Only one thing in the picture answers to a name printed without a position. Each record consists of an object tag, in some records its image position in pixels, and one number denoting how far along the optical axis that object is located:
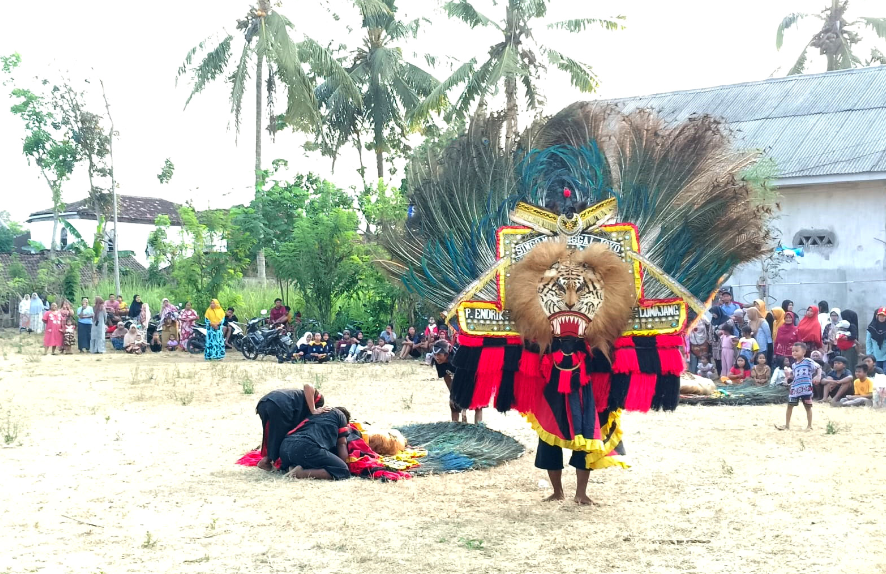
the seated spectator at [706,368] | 14.95
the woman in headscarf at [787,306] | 14.97
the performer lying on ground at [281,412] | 8.19
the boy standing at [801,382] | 10.18
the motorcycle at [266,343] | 20.66
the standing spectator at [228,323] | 22.16
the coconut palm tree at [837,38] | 29.19
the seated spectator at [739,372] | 14.22
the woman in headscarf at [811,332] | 13.60
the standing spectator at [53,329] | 22.56
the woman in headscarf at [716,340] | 15.09
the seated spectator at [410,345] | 20.39
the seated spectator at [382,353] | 20.08
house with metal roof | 18.19
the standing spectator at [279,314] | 22.27
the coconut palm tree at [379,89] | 29.80
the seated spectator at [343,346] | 20.70
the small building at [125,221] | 47.22
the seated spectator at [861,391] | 12.41
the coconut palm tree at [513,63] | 21.88
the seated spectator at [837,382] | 12.72
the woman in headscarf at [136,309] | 24.78
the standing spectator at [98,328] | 22.83
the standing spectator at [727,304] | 15.47
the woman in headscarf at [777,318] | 14.86
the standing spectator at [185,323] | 23.31
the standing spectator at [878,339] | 13.60
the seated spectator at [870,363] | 12.79
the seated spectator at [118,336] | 24.00
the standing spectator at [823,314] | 14.72
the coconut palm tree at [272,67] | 26.95
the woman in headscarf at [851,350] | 13.88
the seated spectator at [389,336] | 20.68
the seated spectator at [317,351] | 20.06
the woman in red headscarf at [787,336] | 13.62
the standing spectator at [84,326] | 23.28
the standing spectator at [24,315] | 33.06
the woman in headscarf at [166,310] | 23.78
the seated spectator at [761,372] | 13.94
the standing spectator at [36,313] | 32.72
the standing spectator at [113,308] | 24.95
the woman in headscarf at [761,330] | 14.33
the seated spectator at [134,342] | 22.98
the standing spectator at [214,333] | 20.62
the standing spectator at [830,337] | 14.19
